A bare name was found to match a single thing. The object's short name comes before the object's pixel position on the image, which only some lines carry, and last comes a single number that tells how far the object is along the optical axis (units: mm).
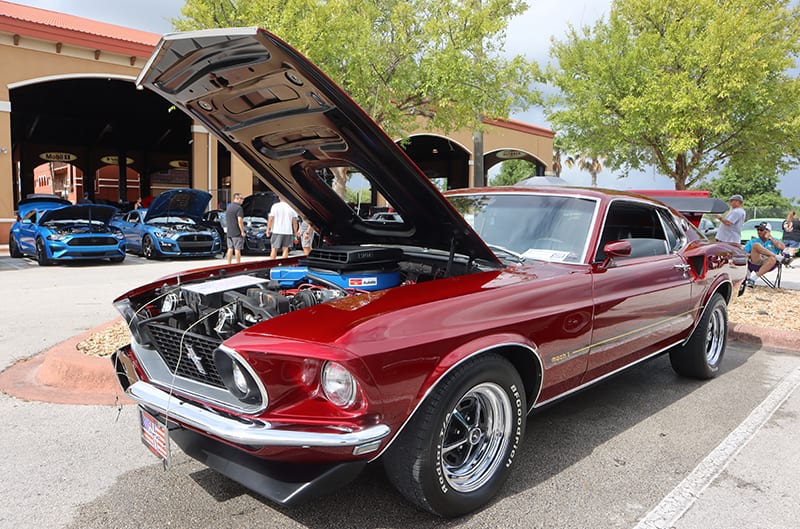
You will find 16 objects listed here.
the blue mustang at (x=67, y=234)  12508
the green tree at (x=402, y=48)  14156
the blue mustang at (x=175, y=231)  13438
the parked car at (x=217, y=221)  15683
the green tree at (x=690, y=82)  14008
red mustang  2164
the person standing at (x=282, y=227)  11617
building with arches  17266
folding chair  9523
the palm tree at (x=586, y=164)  56450
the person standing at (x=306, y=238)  12375
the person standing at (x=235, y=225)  11523
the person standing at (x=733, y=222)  9845
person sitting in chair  9164
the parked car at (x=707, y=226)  19358
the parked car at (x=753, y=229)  19656
